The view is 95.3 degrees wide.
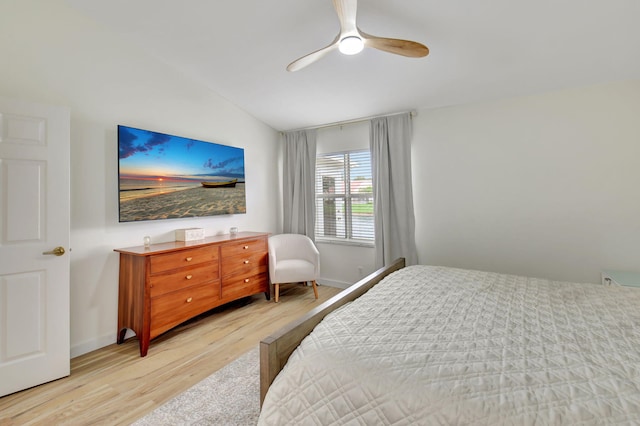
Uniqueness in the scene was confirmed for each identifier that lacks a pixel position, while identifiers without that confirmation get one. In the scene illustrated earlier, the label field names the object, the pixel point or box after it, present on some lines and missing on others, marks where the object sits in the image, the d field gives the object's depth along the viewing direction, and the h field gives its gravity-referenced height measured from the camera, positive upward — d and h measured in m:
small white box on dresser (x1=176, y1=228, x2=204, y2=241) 3.05 -0.09
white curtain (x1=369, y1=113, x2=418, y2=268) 3.56 +0.37
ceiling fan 1.78 +1.15
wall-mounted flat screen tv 2.76 +0.53
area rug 1.67 -1.11
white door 1.93 -0.09
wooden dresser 2.47 -0.54
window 4.01 +0.32
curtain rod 3.58 +1.34
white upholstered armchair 3.60 -0.51
